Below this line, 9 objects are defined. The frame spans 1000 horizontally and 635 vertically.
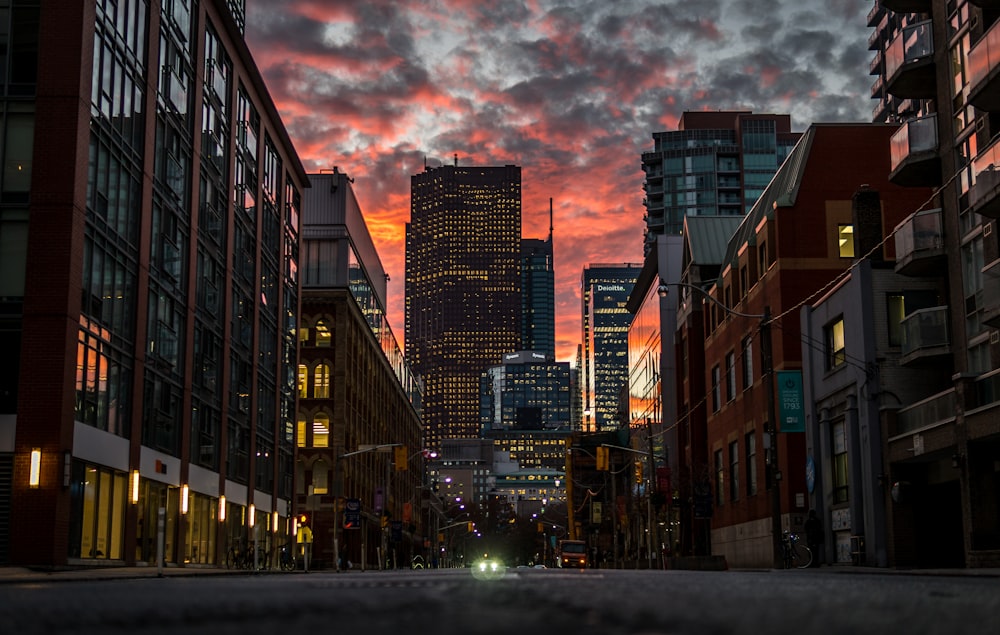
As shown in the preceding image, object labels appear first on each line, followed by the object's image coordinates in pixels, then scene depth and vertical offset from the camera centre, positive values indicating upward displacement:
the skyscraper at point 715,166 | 174.00 +51.51
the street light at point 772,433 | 40.34 +2.93
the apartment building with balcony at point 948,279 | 33.59 +7.41
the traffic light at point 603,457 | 67.97 +3.63
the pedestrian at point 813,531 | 42.03 -0.38
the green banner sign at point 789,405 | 46.69 +4.45
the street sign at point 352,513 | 63.12 +0.51
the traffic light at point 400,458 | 61.56 +3.28
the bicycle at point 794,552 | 43.68 -1.19
